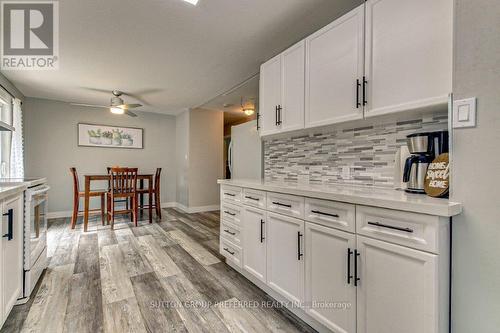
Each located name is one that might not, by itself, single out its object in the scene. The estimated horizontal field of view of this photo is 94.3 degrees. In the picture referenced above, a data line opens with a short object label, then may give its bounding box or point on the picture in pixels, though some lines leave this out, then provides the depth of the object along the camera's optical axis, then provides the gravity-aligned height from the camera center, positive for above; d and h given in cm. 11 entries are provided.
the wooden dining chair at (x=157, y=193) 452 -57
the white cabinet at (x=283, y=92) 204 +70
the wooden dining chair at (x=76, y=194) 390 -53
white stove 188 -63
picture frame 491 +61
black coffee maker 130 +8
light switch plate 102 +24
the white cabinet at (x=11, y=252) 146 -62
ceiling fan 390 +99
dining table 375 -45
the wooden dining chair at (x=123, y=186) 389 -39
